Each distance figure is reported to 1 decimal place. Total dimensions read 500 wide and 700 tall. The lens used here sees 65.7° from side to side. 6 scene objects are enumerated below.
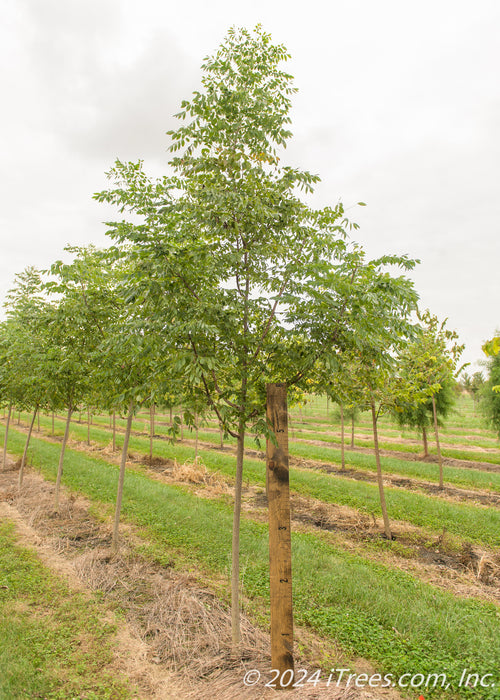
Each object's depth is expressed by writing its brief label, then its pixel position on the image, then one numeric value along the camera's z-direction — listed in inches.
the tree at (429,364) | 327.0
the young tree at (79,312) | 260.1
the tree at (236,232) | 153.0
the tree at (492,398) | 733.3
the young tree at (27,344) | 295.4
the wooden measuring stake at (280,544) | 145.3
